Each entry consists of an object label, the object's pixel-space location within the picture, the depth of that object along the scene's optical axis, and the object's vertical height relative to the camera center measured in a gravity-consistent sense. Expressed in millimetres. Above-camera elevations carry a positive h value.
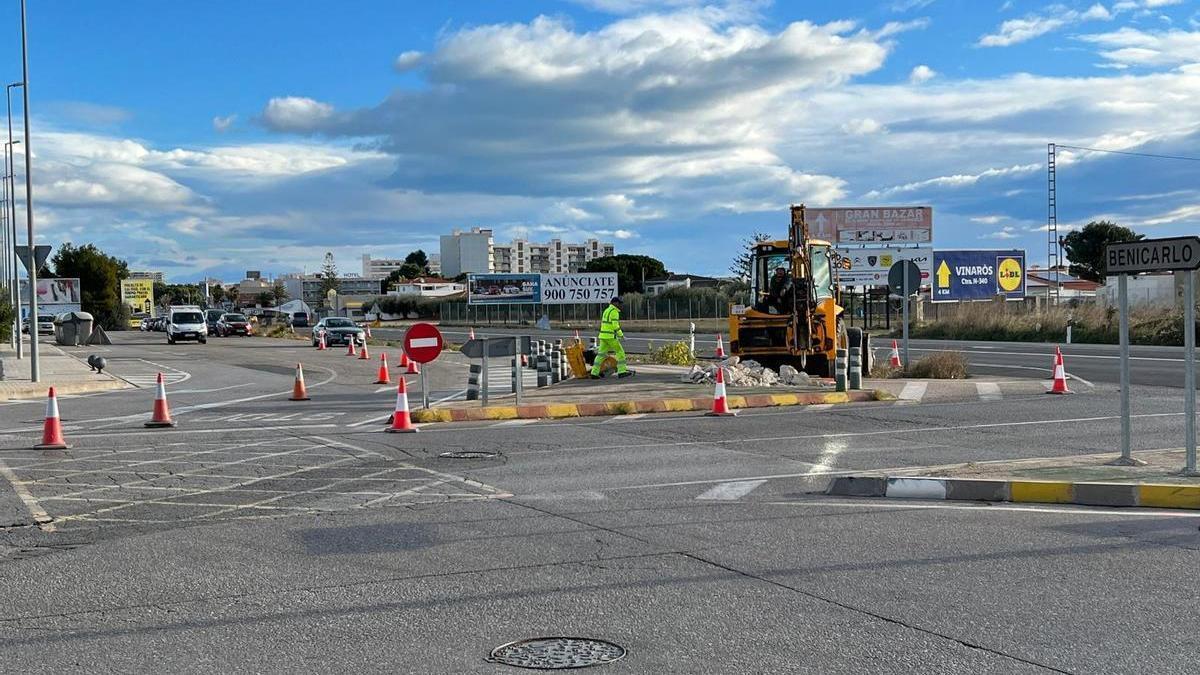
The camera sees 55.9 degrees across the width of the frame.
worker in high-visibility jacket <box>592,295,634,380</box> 21434 -539
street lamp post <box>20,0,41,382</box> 27172 +1371
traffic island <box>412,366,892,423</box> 17469 -1459
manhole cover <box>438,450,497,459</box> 13039 -1618
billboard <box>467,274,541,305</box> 84500 +1894
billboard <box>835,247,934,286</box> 61000 +2293
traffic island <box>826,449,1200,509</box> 9375 -1575
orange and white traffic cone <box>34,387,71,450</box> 14219 -1348
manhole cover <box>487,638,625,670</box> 5375 -1658
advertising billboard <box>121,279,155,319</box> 129750 +3188
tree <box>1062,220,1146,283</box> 102688 +5347
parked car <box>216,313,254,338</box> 67312 -332
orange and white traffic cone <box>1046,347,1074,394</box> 20125 -1373
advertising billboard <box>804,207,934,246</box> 63031 +4613
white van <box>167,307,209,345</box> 57188 -279
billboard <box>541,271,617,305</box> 77500 +1768
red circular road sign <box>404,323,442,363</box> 17391 -412
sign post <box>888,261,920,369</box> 23750 +602
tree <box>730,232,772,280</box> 84062 +3226
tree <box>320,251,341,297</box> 143500 +5168
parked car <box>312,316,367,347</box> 50556 -585
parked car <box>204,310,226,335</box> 68500 +106
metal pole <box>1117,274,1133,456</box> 10273 -633
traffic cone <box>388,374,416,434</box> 15820 -1427
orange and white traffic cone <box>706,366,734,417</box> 17359 -1413
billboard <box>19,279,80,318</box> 83500 +2242
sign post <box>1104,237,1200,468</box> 9539 +292
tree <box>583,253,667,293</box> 139125 +5656
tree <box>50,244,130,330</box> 96300 +3920
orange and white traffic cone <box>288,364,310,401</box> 22105 -1413
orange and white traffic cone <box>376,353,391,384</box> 26688 -1385
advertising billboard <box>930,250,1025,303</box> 63875 +1761
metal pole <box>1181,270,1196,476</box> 9891 -930
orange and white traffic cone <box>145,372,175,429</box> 16984 -1395
